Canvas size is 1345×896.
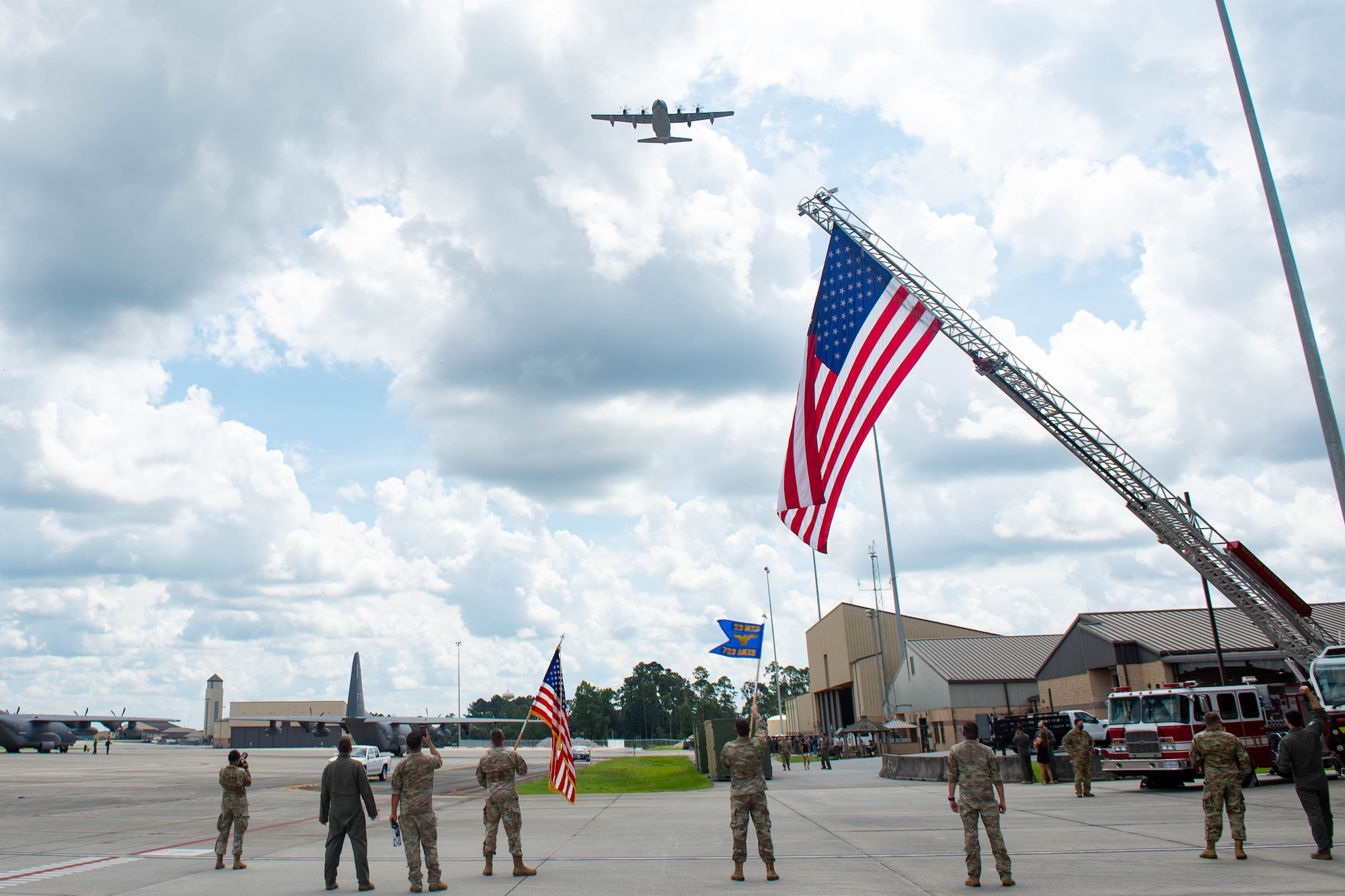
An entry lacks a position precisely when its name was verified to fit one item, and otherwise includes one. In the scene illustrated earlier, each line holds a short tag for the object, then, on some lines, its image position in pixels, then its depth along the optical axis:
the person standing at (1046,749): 25.11
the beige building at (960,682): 55.78
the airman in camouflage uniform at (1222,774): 11.16
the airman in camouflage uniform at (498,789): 11.55
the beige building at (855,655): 70.06
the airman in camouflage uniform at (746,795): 10.35
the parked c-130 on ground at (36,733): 74.38
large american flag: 16.30
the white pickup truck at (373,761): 38.38
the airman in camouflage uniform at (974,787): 9.71
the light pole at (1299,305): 14.95
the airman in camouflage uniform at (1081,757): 20.64
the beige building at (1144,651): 41.59
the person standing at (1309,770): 10.64
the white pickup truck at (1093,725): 37.06
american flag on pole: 18.92
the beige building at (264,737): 132.62
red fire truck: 20.47
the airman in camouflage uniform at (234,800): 12.91
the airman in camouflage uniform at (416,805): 10.27
